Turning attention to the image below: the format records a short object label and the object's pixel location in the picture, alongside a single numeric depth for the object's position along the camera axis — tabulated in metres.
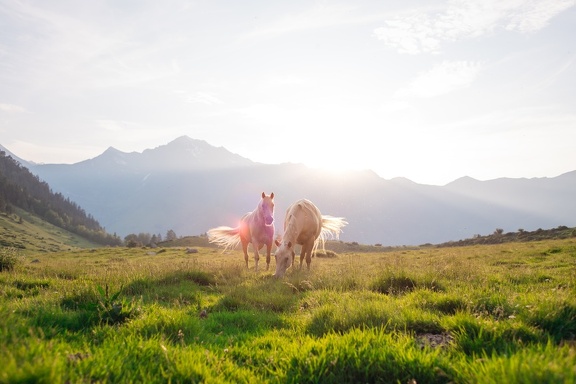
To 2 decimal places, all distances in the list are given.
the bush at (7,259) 13.84
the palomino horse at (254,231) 17.31
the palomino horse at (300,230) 13.02
